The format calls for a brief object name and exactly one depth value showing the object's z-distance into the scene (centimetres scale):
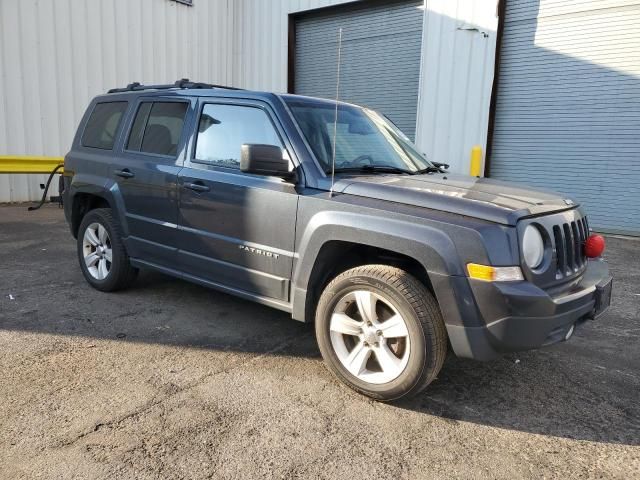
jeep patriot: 265
